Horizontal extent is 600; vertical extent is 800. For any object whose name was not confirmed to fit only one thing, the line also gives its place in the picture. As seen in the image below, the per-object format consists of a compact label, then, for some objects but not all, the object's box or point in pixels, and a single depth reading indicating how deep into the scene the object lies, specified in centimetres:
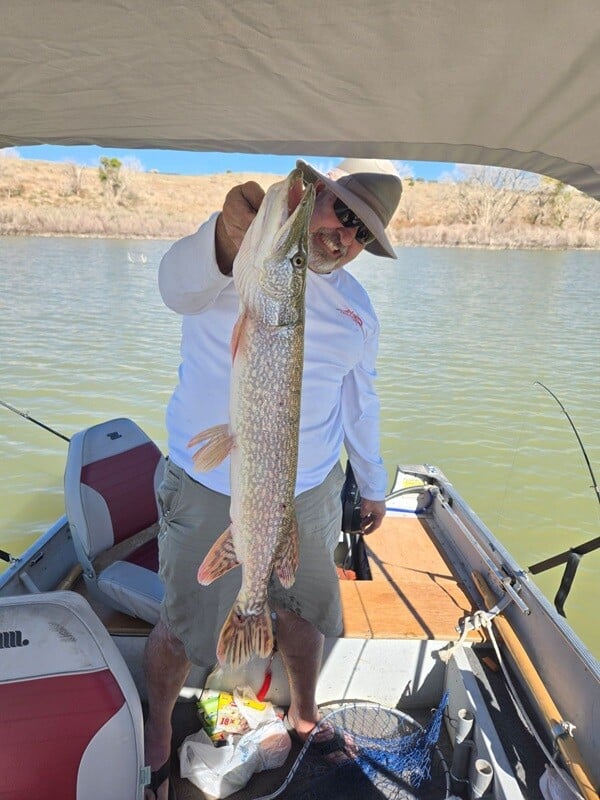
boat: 130
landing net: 226
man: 168
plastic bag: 226
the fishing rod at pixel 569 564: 242
